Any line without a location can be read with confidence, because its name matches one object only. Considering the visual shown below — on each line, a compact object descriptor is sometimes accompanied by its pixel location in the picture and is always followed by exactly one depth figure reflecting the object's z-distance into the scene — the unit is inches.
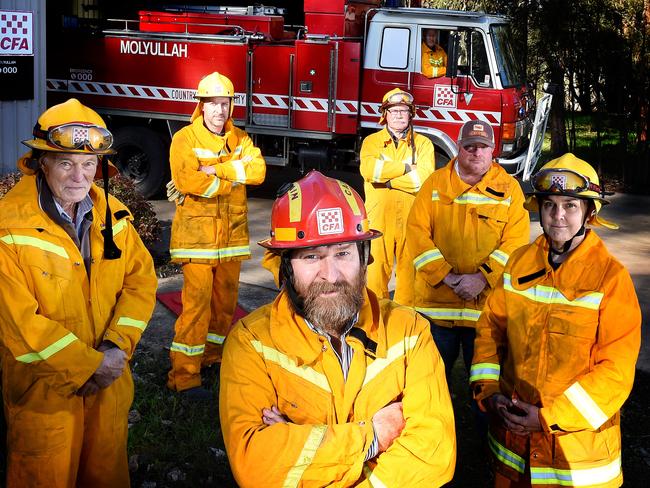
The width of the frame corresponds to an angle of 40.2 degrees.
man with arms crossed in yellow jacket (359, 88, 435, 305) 266.8
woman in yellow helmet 132.6
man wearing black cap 196.5
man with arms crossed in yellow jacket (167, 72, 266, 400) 221.8
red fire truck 431.5
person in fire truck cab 430.0
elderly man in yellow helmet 134.3
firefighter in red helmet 101.0
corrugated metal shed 333.4
